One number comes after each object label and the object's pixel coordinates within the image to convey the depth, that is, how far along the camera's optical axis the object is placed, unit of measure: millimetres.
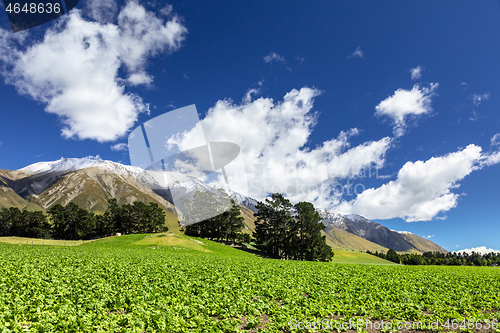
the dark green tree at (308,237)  74312
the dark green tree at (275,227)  79188
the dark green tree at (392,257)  166625
